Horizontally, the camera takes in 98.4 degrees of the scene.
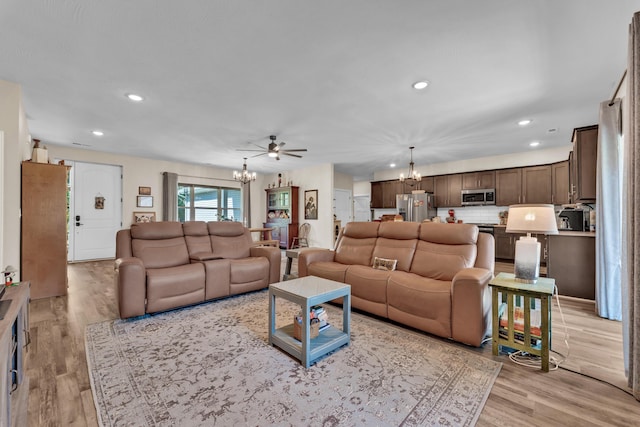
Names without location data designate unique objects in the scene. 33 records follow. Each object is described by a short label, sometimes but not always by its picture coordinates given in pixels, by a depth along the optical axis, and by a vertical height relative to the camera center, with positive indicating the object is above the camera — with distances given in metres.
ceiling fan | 4.68 +1.13
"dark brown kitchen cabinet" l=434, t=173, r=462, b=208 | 6.90 +0.60
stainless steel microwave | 6.40 +0.39
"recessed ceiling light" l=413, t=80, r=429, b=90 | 2.96 +1.41
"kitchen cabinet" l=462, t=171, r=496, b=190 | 6.43 +0.79
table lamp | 2.11 -0.13
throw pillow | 3.09 -0.57
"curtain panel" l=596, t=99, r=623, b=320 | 2.80 +0.06
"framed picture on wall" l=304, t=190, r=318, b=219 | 7.81 +0.29
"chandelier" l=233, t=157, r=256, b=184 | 6.19 +0.87
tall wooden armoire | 3.54 -0.17
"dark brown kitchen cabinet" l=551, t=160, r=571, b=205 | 5.45 +0.60
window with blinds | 7.88 +0.35
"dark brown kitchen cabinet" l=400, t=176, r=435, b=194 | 7.38 +0.76
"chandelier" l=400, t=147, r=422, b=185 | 5.71 +0.80
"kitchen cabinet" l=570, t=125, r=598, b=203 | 3.35 +0.63
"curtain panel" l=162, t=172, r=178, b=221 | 7.19 +0.52
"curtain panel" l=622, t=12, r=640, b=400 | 1.65 -0.02
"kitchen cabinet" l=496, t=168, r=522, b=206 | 6.07 +0.60
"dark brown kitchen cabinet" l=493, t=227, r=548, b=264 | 5.89 -0.66
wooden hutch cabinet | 8.25 -0.02
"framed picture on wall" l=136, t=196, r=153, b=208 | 6.86 +0.33
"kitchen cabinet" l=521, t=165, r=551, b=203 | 5.73 +0.61
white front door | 6.07 +0.12
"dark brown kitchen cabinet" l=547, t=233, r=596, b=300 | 3.47 -0.66
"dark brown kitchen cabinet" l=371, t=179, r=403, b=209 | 8.11 +0.63
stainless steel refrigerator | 7.12 +0.19
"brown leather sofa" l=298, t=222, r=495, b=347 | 2.26 -0.62
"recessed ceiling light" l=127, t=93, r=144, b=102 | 3.30 +1.44
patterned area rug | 1.52 -1.10
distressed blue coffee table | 2.00 -0.87
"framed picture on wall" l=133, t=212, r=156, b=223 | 6.80 -0.03
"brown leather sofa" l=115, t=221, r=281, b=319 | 2.84 -0.62
